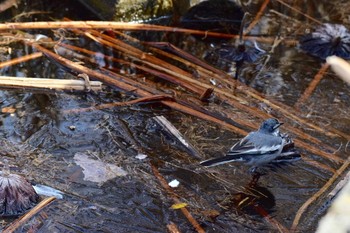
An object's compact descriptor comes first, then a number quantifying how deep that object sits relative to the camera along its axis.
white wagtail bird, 7.82
